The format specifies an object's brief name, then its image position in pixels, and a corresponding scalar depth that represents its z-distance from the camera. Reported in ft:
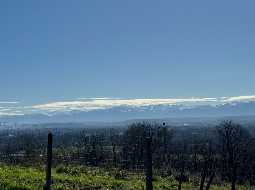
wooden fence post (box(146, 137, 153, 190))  62.18
